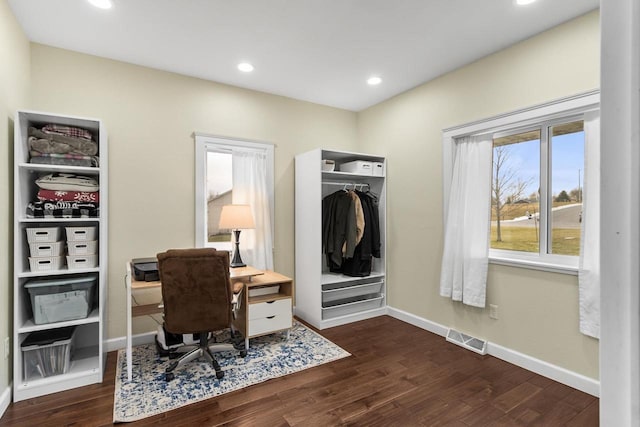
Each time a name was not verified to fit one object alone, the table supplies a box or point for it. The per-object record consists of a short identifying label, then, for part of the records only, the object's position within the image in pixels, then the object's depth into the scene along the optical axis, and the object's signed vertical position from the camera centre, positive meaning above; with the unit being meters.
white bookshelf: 2.41 -0.39
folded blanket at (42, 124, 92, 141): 2.61 +0.62
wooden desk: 3.17 -0.90
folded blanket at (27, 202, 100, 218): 2.52 +0.01
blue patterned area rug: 2.38 -1.31
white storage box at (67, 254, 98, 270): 2.62 -0.39
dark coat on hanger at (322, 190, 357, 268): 3.92 -0.16
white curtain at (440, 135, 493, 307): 3.21 -0.11
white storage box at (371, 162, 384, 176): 4.20 +0.54
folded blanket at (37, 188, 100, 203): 2.56 +0.12
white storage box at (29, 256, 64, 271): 2.50 -0.39
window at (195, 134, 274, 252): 3.64 +0.33
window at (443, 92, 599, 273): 2.75 +0.27
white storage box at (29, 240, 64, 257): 2.50 -0.28
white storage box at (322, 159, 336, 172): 3.98 +0.55
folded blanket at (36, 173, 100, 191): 2.57 +0.22
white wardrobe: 3.86 -0.45
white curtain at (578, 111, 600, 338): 2.45 -0.16
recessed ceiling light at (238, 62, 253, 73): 3.35 +1.44
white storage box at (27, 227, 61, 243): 2.49 -0.17
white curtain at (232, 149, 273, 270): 3.90 +0.14
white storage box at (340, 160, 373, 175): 4.08 +0.54
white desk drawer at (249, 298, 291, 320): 3.19 -0.92
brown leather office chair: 2.53 -0.61
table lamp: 3.44 -0.08
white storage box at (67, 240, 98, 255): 2.62 -0.28
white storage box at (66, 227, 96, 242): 2.60 -0.17
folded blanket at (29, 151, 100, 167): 2.55 +0.40
